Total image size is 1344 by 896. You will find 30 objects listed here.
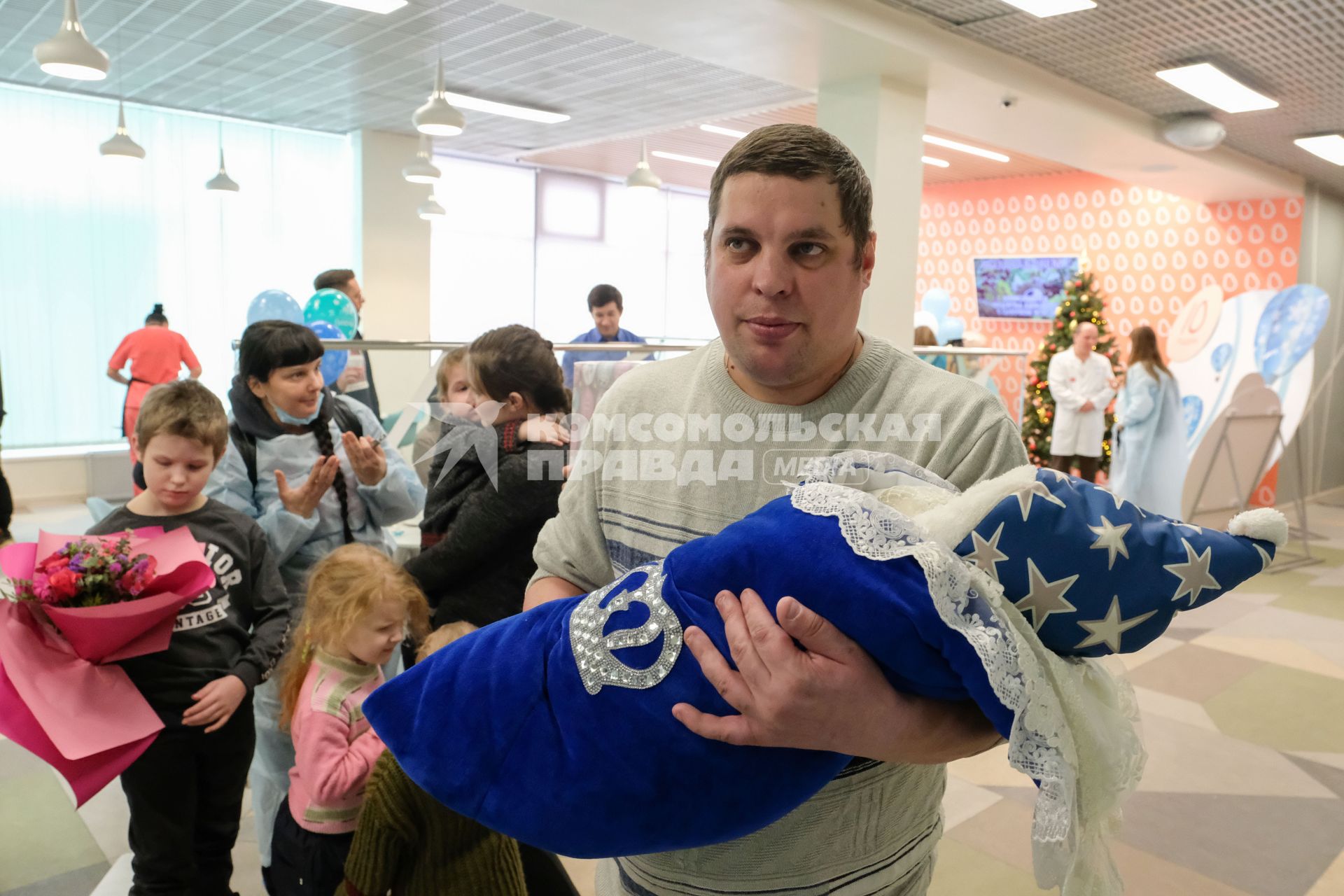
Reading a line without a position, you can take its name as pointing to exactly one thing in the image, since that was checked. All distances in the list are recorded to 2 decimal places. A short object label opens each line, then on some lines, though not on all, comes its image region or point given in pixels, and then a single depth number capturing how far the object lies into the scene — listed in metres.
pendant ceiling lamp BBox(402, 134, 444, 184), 7.09
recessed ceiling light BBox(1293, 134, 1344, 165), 6.99
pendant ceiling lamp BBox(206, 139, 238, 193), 7.66
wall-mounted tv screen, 10.27
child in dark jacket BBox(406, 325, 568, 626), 2.07
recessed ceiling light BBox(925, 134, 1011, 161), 8.73
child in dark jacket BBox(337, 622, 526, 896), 1.58
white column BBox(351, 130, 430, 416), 9.11
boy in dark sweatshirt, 1.98
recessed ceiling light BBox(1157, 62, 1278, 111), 5.44
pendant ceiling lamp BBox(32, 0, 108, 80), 4.11
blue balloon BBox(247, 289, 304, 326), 4.77
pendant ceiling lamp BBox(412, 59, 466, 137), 5.10
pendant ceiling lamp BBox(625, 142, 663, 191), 7.50
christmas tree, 9.34
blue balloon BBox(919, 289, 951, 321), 10.20
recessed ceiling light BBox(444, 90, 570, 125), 7.82
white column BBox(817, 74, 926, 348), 5.12
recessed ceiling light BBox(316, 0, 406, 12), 5.31
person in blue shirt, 5.74
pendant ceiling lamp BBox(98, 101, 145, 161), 6.40
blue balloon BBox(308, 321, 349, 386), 3.35
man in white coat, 7.98
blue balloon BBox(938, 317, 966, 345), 9.86
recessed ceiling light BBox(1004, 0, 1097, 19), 4.38
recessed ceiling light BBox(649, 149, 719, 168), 10.79
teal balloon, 4.56
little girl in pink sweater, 1.83
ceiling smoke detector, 6.53
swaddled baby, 0.79
